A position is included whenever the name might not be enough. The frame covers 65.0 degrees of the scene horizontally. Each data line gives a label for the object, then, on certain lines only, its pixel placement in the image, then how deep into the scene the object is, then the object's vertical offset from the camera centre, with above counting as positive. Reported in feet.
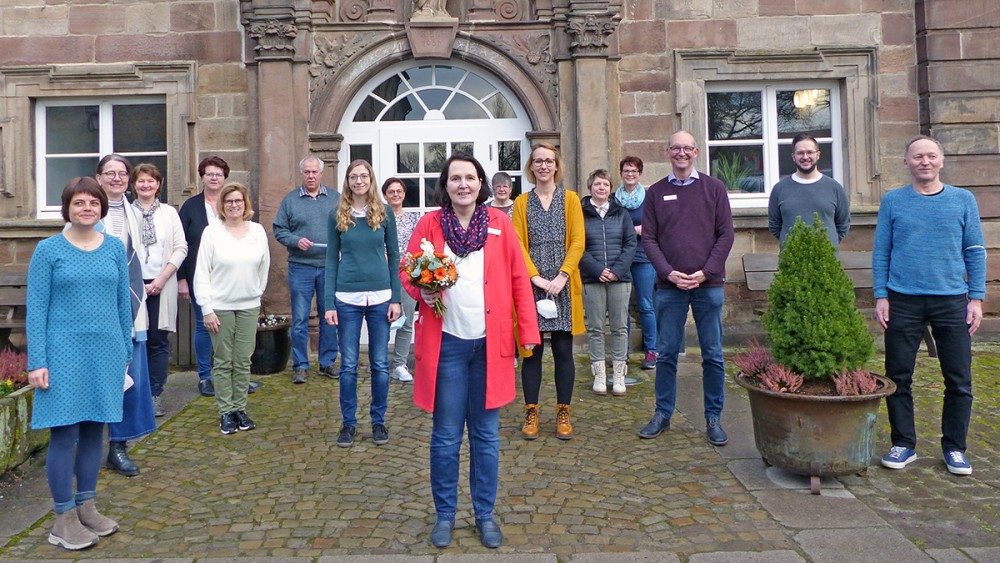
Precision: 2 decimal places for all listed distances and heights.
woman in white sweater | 17.93 +0.10
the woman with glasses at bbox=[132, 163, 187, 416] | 18.45 +1.03
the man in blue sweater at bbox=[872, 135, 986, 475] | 14.60 -0.11
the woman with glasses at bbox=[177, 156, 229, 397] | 21.49 +1.62
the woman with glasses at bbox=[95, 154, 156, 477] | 14.82 -0.42
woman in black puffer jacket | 20.33 +0.73
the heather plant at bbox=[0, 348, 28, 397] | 16.21 -1.44
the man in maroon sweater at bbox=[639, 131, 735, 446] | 16.52 +0.65
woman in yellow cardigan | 17.08 +0.69
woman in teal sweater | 17.10 +0.18
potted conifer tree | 13.55 -1.57
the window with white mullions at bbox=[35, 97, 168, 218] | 29.04 +6.21
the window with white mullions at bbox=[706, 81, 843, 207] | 29.12 +5.92
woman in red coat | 11.81 -0.88
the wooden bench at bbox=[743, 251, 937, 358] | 26.84 +0.65
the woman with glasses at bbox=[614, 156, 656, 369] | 23.10 +0.68
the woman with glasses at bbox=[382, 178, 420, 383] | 23.20 -0.52
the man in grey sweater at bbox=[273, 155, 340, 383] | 23.04 +1.52
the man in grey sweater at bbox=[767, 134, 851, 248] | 20.06 +2.34
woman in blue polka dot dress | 11.72 -0.76
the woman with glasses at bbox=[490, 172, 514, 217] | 22.63 +2.99
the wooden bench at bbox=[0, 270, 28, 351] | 26.32 +0.21
